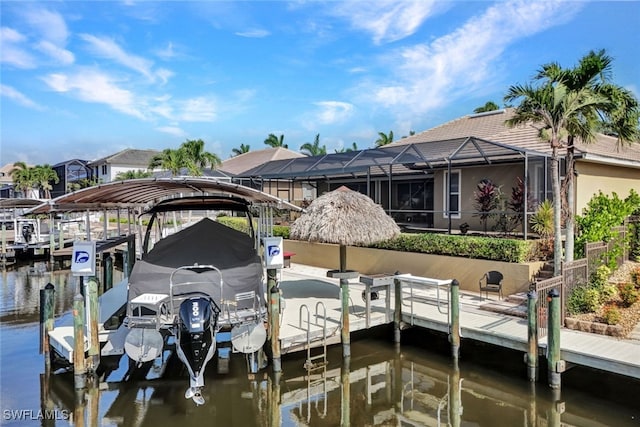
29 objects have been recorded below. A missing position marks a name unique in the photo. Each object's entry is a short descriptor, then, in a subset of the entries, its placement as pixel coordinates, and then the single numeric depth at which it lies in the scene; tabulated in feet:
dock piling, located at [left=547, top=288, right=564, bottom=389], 27.53
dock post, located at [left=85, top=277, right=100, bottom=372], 28.73
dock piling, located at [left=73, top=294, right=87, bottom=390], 28.07
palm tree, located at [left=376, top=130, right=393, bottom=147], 181.58
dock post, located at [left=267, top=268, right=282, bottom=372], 29.89
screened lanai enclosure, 52.39
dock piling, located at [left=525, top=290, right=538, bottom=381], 28.23
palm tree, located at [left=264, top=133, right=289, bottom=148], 220.43
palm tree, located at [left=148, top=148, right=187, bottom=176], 110.73
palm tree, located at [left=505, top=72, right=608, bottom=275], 36.81
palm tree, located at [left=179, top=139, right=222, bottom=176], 114.11
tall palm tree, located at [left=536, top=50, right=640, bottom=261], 37.76
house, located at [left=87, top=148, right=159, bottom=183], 191.93
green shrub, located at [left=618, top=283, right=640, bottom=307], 35.40
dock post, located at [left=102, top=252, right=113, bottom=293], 49.57
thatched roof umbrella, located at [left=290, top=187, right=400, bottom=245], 41.63
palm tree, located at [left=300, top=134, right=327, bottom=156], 223.71
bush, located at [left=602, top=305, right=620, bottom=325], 31.04
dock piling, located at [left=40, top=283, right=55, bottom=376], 31.76
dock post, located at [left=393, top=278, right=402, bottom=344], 36.04
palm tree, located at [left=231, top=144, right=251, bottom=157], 238.68
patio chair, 40.51
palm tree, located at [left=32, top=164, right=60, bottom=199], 199.72
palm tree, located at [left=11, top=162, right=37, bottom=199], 194.49
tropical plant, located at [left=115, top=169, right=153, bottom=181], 165.99
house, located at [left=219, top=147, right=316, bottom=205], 87.66
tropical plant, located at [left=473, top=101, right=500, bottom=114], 151.62
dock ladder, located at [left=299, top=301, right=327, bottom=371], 32.17
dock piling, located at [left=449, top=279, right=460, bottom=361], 31.40
